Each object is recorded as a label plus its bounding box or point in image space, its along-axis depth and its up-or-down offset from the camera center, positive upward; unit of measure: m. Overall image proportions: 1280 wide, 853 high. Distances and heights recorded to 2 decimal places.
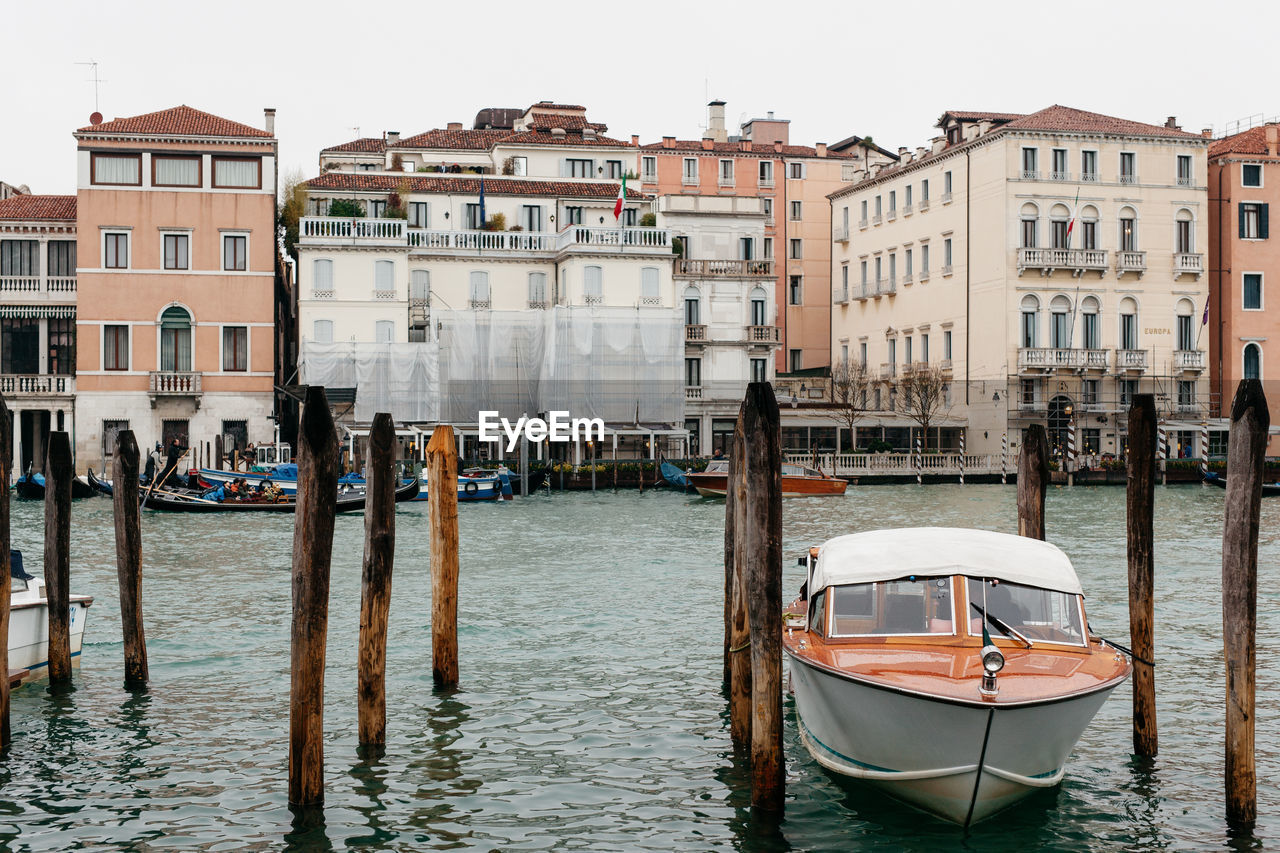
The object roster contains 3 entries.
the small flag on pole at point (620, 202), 46.59 +7.57
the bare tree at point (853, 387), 56.19 +1.85
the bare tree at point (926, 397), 52.53 +1.35
